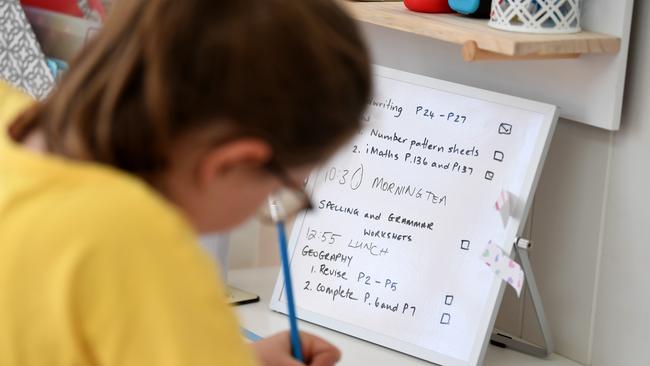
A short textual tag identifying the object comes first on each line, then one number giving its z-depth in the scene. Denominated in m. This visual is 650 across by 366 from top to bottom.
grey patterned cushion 1.96
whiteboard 1.63
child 1.05
